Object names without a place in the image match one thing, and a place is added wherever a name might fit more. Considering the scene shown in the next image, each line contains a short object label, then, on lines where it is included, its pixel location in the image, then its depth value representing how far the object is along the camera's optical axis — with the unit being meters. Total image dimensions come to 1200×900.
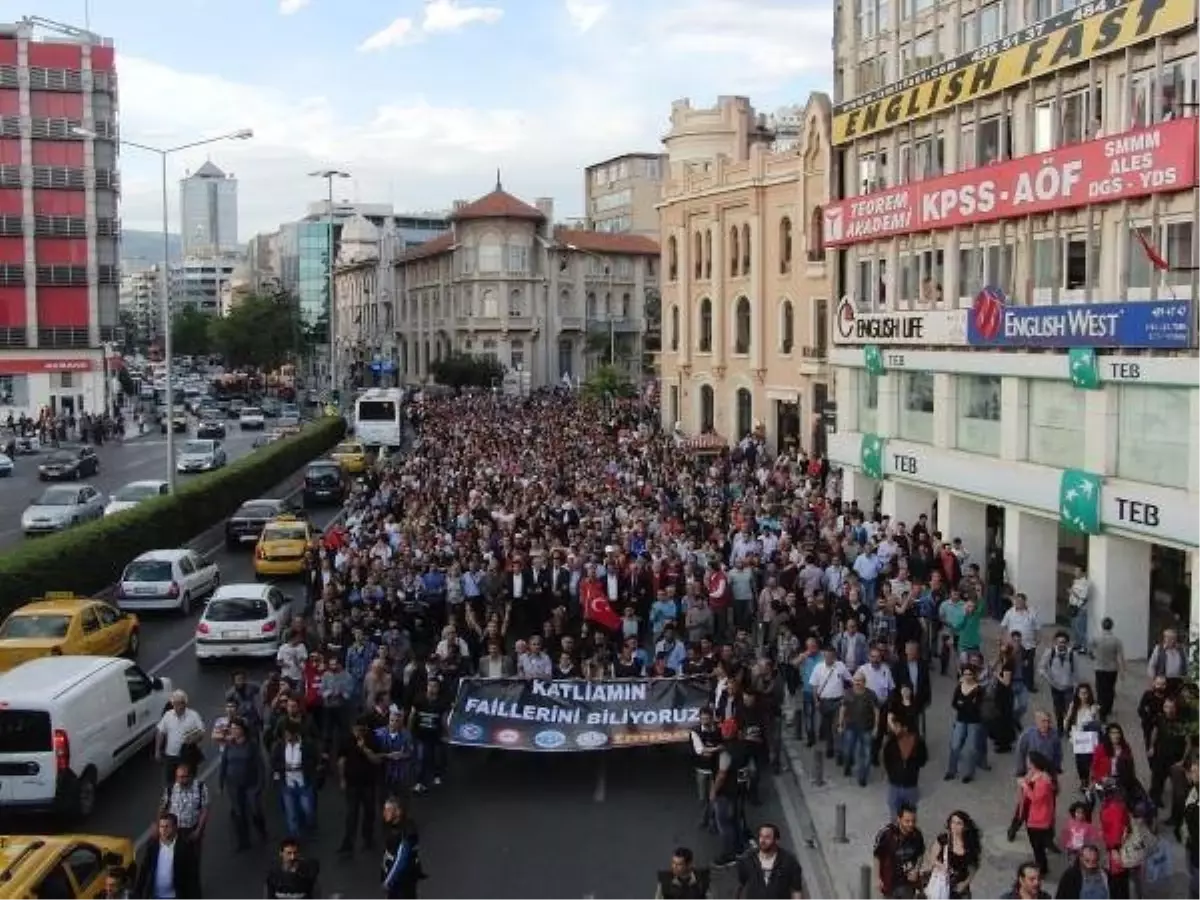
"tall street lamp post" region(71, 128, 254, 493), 37.30
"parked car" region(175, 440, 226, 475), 54.25
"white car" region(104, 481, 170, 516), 37.16
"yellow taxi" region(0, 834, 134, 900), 10.31
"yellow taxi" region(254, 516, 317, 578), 29.56
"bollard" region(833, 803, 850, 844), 14.02
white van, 14.04
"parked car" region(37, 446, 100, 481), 51.59
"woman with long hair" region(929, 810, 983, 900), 10.46
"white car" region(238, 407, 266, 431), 81.56
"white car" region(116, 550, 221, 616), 25.75
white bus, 60.34
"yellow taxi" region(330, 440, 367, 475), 52.02
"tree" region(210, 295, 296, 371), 115.62
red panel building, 80.44
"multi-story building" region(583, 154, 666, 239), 129.62
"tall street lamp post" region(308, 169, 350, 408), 73.50
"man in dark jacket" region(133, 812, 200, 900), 11.54
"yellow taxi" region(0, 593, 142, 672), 19.02
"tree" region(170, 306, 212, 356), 163.62
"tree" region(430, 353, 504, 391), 95.62
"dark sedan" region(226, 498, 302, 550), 34.81
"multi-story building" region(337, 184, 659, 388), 101.19
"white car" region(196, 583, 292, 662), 21.41
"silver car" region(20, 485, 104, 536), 36.38
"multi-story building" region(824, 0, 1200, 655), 22.19
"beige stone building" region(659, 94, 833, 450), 47.56
